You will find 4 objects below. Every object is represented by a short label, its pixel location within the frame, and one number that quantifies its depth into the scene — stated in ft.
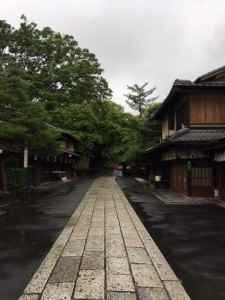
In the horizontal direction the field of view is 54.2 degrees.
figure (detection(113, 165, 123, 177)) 118.52
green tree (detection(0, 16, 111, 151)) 94.79
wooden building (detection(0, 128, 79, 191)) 41.32
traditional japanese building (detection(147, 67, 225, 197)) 37.60
